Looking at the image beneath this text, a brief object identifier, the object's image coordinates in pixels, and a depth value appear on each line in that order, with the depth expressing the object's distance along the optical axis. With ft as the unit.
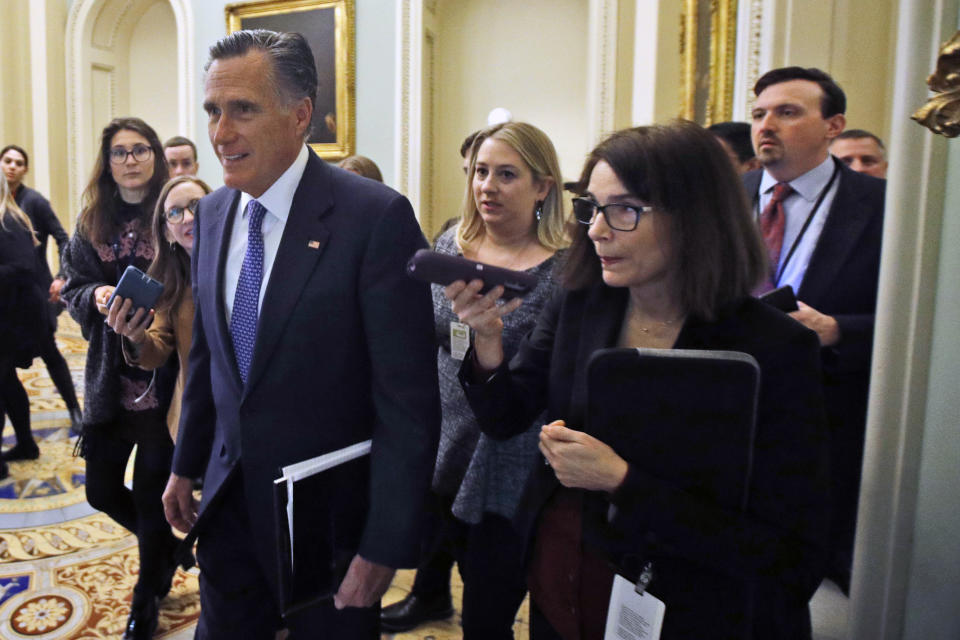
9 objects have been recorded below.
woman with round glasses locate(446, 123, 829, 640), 4.00
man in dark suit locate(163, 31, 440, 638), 4.74
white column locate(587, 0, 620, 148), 20.59
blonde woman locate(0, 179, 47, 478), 12.91
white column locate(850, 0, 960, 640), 4.88
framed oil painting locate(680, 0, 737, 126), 14.60
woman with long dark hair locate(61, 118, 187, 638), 8.02
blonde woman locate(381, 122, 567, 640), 6.40
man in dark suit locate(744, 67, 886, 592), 6.88
